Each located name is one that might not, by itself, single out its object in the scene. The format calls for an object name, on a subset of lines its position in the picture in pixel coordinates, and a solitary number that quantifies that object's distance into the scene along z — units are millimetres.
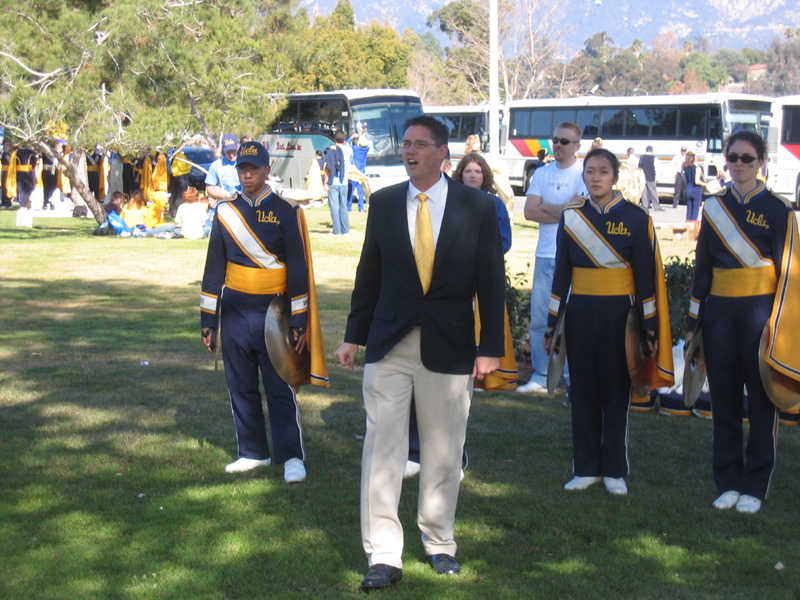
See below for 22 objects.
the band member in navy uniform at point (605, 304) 5273
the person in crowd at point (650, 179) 26656
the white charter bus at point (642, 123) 31094
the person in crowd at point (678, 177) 27742
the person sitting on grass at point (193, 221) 18734
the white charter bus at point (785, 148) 28375
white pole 20500
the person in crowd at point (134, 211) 19562
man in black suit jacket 4109
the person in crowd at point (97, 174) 27656
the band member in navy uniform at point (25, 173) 25344
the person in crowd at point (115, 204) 20484
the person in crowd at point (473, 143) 9112
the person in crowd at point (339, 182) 17797
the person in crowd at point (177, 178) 23594
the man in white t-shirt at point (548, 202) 7074
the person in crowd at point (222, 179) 11969
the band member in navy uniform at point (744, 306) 4957
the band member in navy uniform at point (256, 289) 5547
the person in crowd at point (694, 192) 19984
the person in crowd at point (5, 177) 25930
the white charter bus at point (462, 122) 39375
